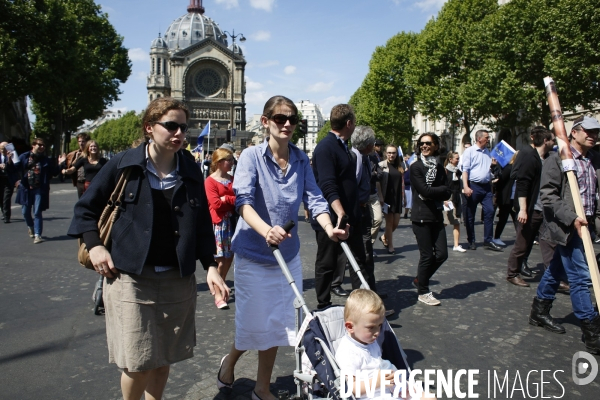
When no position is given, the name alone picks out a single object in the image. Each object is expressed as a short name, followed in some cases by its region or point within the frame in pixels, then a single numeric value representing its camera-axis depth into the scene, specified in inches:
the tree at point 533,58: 1066.7
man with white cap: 190.1
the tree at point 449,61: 1445.6
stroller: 119.0
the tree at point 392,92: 1871.3
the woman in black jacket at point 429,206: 241.8
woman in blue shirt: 141.9
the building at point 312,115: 7514.8
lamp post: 3983.8
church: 3922.2
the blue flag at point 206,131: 818.5
